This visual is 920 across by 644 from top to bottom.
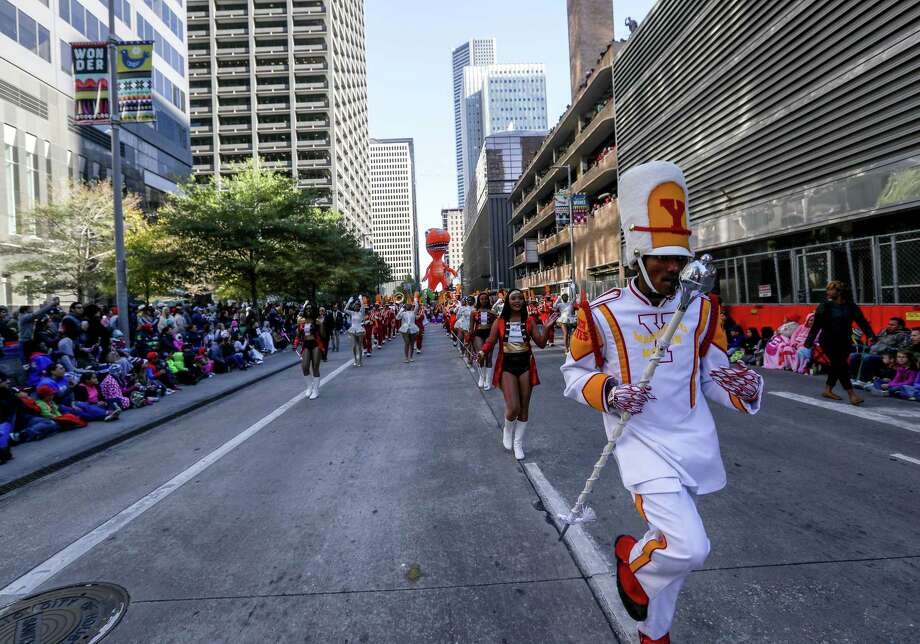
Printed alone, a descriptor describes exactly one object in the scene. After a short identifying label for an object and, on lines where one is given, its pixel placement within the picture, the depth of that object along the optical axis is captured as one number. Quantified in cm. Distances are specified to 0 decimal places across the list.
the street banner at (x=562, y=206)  3056
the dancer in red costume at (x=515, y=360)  605
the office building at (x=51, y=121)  2572
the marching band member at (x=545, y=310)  2236
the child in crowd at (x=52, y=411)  830
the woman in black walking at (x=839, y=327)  817
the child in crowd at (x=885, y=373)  925
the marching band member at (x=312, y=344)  1065
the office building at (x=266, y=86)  7725
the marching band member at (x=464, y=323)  1590
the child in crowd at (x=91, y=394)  932
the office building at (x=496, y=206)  9425
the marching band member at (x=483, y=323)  1082
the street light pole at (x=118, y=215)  1289
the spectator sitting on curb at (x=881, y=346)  977
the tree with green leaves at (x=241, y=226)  2327
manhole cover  283
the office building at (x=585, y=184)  3081
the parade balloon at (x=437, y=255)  4431
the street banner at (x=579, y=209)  3034
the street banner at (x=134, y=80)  1297
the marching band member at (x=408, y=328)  1686
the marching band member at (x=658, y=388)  236
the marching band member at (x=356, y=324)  1589
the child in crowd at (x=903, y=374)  876
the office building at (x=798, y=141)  1208
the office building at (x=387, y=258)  19478
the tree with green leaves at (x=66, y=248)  2388
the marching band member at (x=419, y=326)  2094
